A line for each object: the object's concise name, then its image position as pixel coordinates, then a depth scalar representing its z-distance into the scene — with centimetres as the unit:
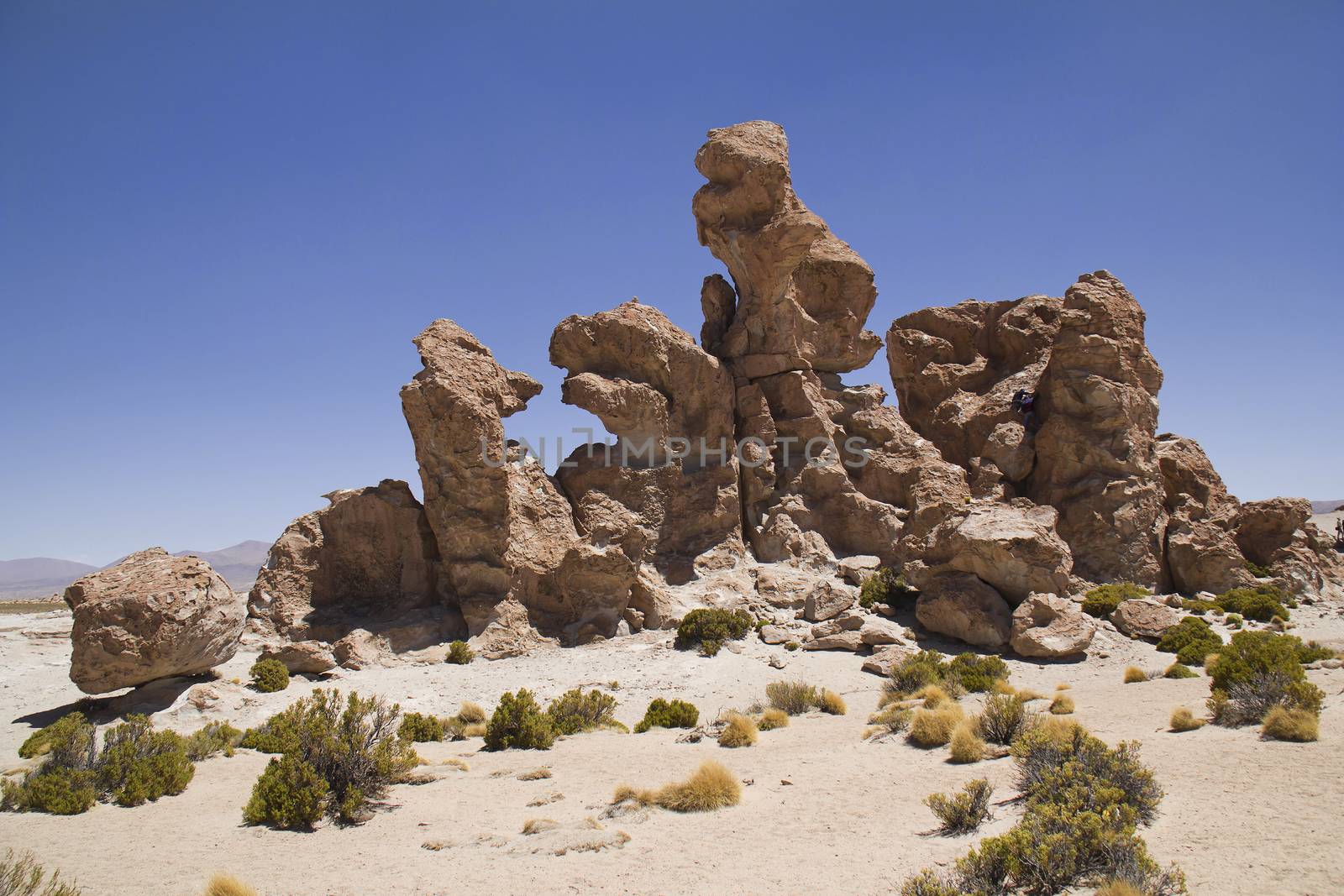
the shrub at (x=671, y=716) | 1398
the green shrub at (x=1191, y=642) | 1599
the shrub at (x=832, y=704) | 1430
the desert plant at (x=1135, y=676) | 1475
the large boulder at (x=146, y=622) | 1305
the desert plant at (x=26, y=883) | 640
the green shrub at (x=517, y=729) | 1270
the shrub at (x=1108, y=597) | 1973
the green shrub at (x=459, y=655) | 1747
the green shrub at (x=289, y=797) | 900
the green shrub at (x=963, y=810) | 794
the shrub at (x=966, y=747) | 1048
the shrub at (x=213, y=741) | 1193
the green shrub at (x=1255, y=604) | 1995
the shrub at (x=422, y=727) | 1336
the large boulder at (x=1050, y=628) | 1672
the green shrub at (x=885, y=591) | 2036
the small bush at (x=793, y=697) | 1446
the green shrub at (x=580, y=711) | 1369
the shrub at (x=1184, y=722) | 1062
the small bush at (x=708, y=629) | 1850
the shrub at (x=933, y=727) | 1141
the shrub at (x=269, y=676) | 1506
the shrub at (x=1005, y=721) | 1103
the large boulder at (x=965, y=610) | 1775
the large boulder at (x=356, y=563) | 1903
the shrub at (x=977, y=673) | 1493
